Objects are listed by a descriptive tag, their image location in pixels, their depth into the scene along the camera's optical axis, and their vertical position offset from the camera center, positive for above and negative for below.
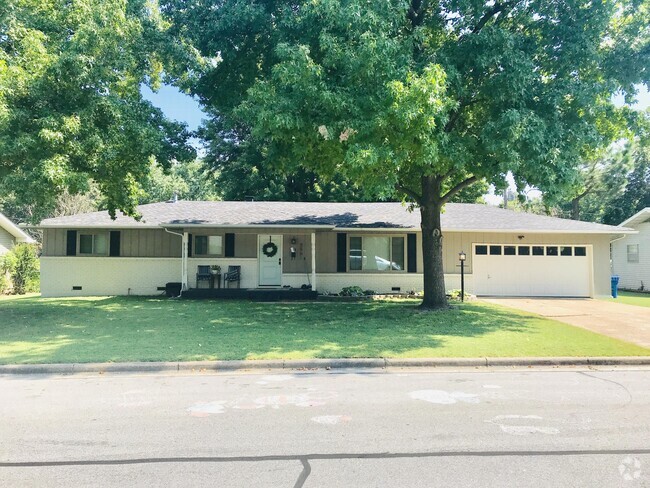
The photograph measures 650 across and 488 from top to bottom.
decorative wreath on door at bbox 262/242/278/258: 17.86 +0.70
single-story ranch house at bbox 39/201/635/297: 17.67 +0.50
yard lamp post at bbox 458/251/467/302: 15.36 +0.10
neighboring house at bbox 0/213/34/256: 23.48 +1.88
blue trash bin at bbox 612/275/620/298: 18.75 -0.94
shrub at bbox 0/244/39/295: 20.56 +0.08
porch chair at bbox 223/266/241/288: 17.28 -0.29
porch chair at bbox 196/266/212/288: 17.20 -0.24
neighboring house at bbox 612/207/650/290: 23.72 +0.41
